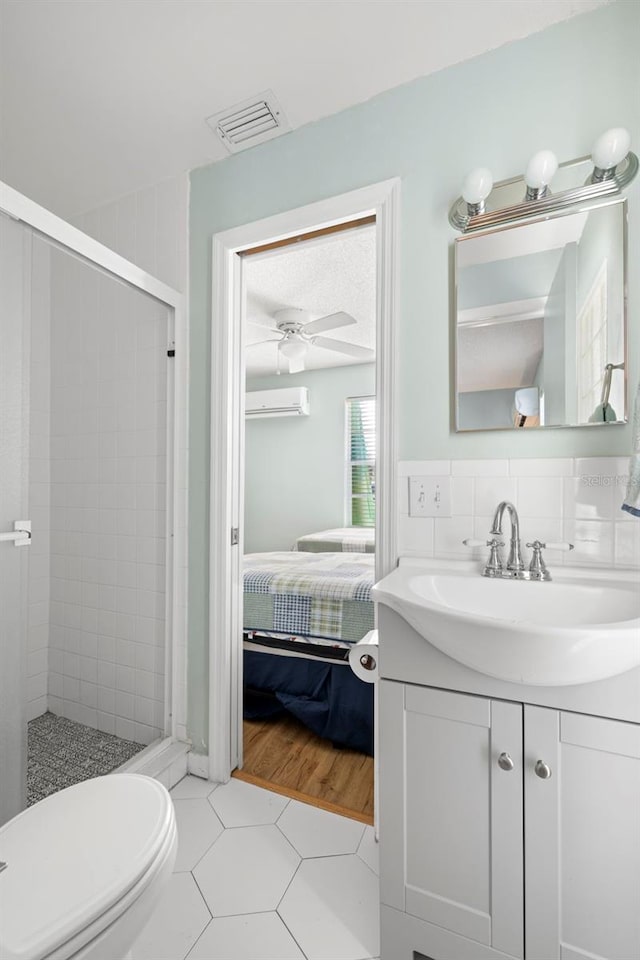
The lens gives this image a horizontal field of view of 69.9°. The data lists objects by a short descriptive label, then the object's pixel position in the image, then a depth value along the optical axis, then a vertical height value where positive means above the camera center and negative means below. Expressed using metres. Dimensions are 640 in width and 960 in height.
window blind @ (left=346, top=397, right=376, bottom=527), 4.78 +0.25
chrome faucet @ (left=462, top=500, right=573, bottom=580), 1.16 -0.19
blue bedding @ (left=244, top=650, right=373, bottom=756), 1.96 -0.99
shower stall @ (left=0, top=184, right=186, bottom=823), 1.60 -0.16
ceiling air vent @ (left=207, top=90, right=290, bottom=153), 1.55 +1.28
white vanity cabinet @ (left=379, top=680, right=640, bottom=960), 0.86 -0.71
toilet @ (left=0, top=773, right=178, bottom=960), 0.68 -0.66
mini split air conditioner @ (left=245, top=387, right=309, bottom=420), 4.77 +0.85
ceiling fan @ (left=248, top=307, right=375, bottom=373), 3.16 +1.08
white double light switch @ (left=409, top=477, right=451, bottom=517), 1.37 -0.04
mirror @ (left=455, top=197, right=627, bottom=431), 1.19 +0.45
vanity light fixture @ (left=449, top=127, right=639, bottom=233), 1.13 +0.80
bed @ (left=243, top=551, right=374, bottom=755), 2.01 -0.81
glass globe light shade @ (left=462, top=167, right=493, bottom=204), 1.26 +0.83
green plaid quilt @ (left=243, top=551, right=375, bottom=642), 2.17 -0.59
